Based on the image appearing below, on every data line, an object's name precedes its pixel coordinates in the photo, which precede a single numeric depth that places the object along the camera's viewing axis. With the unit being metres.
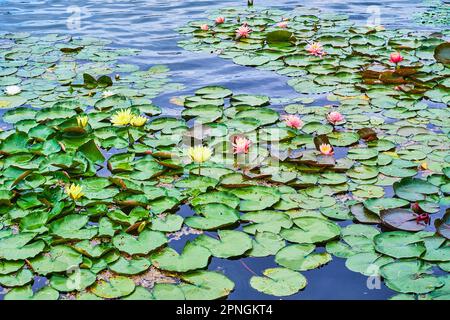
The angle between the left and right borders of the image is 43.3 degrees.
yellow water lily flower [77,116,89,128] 3.62
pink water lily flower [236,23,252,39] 5.76
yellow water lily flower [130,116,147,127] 3.68
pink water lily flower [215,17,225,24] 6.35
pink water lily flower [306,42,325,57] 5.21
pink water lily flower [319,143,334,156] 3.34
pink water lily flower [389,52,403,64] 4.72
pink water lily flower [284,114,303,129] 3.70
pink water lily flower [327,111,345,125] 3.74
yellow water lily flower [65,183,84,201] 2.85
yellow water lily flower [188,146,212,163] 3.06
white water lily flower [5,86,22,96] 4.39
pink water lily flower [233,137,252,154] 3.31
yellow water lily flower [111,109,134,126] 3.56
